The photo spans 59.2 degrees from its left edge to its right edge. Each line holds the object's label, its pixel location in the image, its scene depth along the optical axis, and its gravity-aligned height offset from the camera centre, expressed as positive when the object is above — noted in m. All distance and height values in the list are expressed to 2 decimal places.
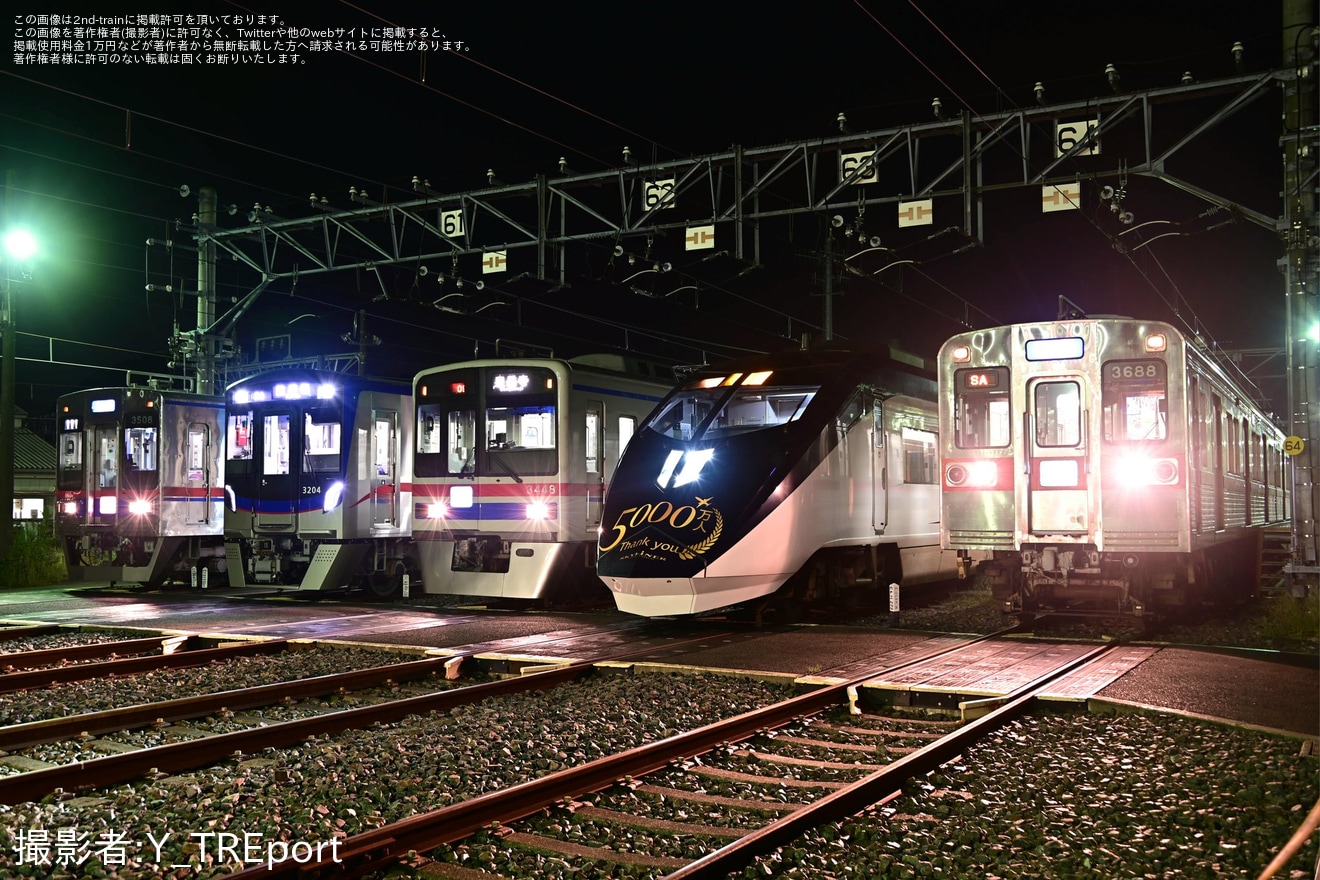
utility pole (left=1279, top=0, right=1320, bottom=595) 14.16 +2.88
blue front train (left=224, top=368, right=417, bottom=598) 17.89 +0.30
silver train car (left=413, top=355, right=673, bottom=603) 15.70 +0.40
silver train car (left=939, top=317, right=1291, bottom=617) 12.54 +0.39
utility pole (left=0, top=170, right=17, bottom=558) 21.58 +1.76
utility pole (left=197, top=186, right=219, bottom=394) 23.30 +4.30
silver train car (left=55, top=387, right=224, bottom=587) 20.20 +0.30
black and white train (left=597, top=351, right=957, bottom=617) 12.51 +0.10
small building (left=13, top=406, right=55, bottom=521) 41.80 +0.80
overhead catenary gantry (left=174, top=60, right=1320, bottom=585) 15.83 +5.02
